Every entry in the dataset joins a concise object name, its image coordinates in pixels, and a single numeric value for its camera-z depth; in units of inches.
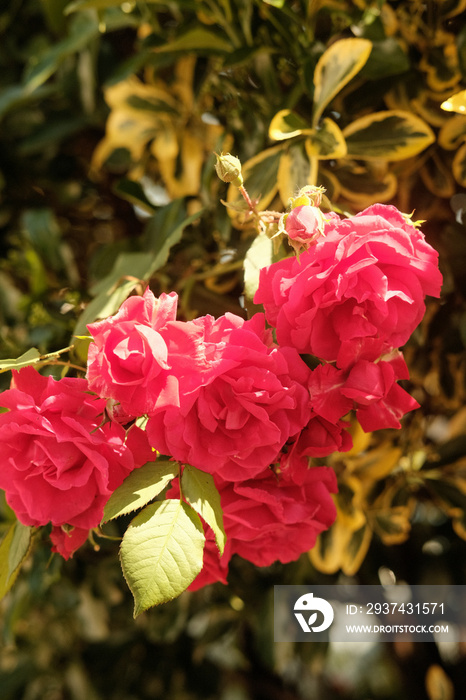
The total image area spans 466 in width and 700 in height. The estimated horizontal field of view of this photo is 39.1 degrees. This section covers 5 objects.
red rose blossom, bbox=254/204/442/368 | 15.9
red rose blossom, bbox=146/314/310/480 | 15.8
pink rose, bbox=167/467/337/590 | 17.5
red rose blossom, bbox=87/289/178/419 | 15.3
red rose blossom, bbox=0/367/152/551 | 16.6
